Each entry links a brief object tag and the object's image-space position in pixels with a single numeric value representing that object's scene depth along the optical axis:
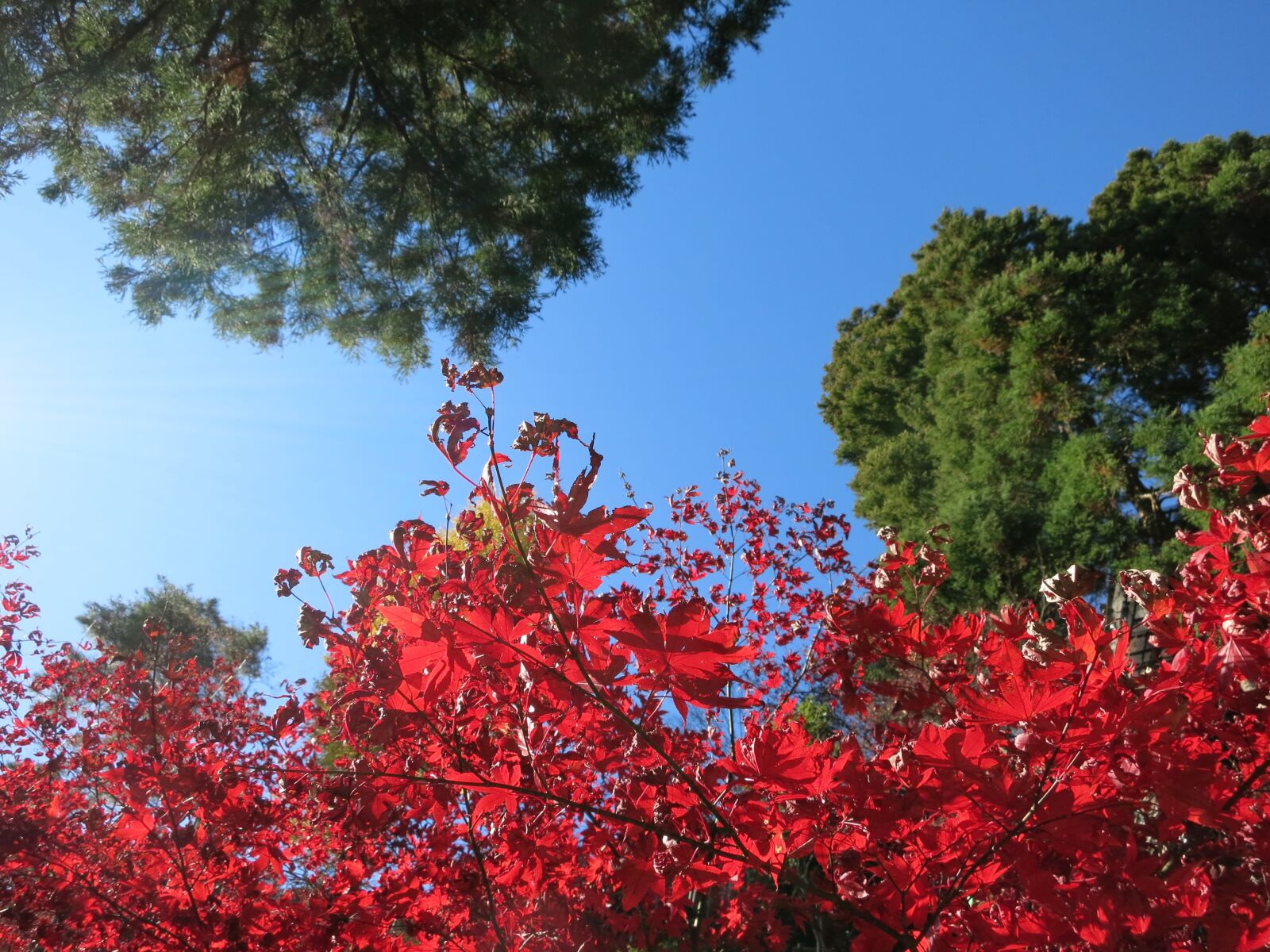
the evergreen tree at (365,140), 4.67
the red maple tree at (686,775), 1.23
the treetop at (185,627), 11.88
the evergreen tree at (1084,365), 8.50
